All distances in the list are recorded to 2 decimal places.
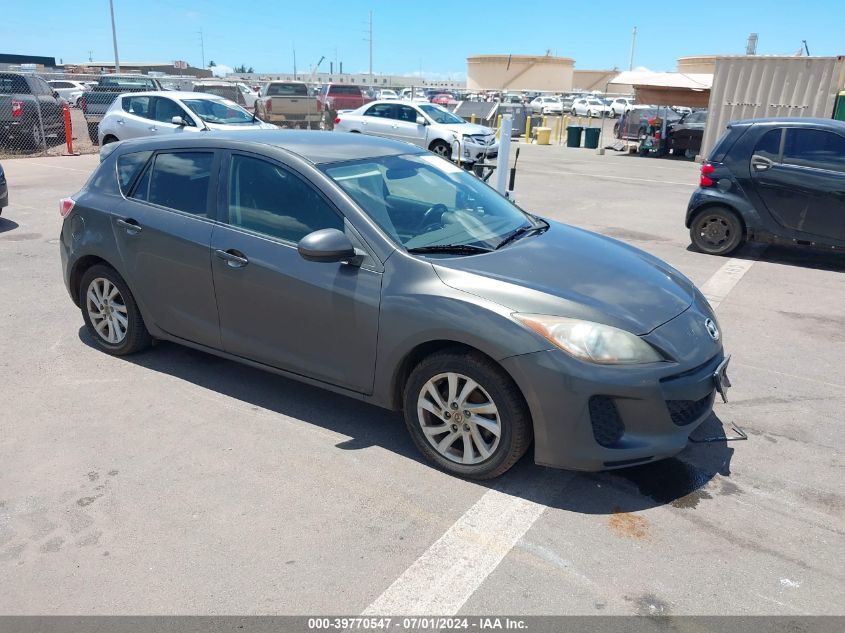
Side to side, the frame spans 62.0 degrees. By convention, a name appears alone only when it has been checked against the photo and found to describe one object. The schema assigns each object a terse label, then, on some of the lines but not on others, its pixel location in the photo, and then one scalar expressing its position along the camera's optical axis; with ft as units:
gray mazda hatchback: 10.89
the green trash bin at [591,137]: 88.38
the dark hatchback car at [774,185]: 26.37
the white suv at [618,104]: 162.00
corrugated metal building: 63.00
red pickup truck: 97.34
